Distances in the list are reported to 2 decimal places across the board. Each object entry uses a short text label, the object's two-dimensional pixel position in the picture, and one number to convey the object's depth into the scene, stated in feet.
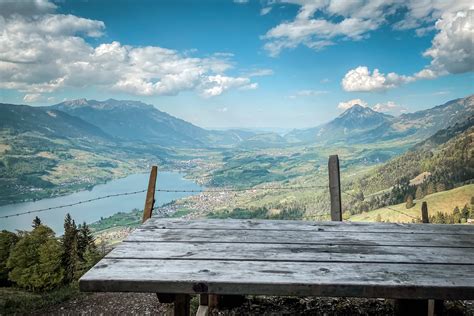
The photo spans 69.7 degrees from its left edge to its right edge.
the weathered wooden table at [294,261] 5.90
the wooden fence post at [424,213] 25.30
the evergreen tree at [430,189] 235.52
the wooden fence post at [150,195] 18.48
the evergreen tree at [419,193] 232.96
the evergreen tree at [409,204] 198.41
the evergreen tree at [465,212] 153.26
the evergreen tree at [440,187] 244.01
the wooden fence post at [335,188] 18.40
